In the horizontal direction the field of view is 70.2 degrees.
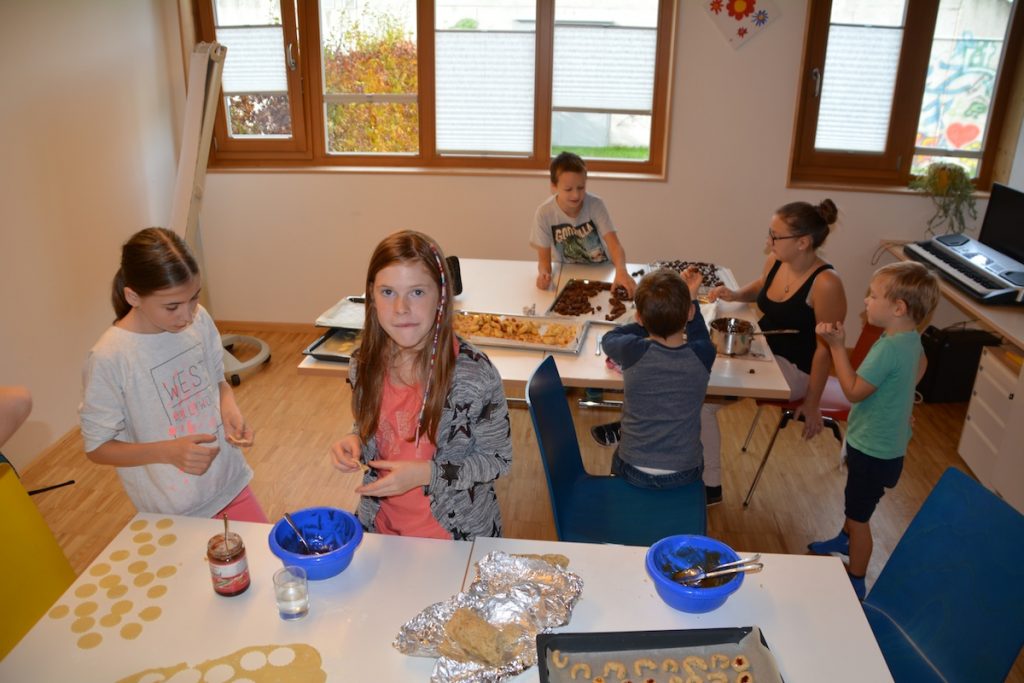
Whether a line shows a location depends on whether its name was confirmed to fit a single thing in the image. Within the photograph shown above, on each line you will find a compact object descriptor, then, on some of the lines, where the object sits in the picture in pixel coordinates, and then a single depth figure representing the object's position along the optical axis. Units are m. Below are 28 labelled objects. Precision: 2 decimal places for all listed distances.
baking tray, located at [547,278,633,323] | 2.87
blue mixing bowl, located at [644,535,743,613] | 1.37
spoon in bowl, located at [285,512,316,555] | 1.50
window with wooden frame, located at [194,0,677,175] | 4.30
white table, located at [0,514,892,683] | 1.29
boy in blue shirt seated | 2.13
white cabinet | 2.90
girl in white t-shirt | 1.66
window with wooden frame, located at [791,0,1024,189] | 4.09
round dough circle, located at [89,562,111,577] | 1.49
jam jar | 1.39
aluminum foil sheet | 1.25
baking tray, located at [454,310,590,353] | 2.60
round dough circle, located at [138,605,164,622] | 1.37
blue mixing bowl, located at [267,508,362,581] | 1.43
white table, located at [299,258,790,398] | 2.37
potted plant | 4.00
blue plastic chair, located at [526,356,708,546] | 2.08
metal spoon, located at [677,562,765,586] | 1.37
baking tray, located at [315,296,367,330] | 2.63
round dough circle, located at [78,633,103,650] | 1.31
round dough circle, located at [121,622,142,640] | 1.33
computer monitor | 3.54
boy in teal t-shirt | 2.20
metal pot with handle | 2.58
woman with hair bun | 2.72
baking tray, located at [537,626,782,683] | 1.26
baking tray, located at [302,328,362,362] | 2.50
